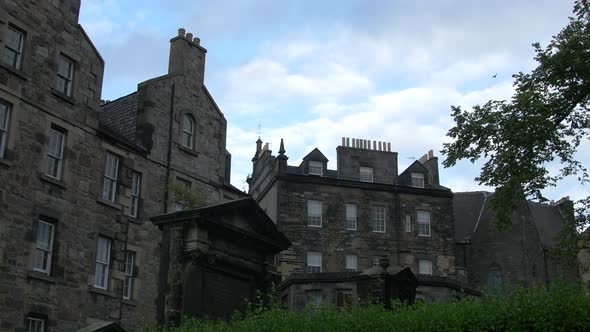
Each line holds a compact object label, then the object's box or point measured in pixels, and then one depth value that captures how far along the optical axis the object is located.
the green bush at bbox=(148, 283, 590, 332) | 13.41
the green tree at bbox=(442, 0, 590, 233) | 22.81
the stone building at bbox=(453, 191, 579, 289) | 50.72
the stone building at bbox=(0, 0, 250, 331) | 24.31
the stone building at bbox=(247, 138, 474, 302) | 45.66
